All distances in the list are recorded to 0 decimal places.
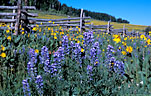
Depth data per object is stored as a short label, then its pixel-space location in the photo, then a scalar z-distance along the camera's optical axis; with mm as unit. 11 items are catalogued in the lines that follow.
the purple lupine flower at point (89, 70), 2519
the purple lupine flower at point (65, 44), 3207
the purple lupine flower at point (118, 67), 2722
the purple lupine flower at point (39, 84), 2328
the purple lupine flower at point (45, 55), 2713
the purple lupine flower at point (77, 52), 2958
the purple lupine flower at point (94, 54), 2742
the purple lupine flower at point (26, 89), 2312
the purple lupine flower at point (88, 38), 3170
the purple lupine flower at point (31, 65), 2584
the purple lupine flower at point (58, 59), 2682
